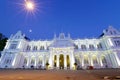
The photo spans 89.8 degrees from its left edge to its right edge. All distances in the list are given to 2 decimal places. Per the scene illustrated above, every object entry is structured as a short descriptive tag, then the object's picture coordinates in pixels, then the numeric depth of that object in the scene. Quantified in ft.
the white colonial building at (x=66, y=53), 67.88
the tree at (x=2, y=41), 84.92
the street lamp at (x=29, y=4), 12.15
